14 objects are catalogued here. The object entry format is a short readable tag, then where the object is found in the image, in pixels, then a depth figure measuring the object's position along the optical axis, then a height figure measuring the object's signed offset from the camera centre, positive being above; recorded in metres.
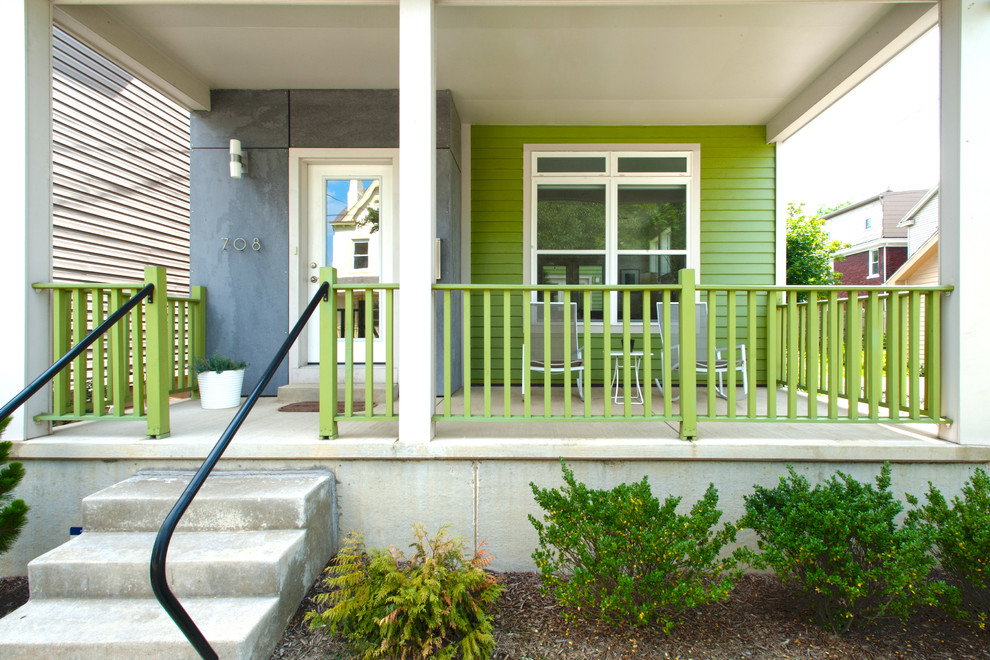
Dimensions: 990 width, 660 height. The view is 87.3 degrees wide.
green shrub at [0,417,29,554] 2.22 -0.79
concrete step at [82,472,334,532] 2.38 -0.84
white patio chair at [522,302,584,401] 3.89 -0.11
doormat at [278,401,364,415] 3.78 -0.60
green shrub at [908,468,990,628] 2.08 -0.87
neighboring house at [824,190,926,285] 21.73 +4.54
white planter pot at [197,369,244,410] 3.81 -0.46
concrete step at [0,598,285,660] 1.83 -1.11
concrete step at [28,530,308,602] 2.10 -1.01
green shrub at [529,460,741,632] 2.00 -0.90
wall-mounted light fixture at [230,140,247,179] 4.12 +1.33
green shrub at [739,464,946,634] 2.00 -0.90
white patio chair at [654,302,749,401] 3.92 -0.11
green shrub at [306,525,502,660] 1.97 -1.10
